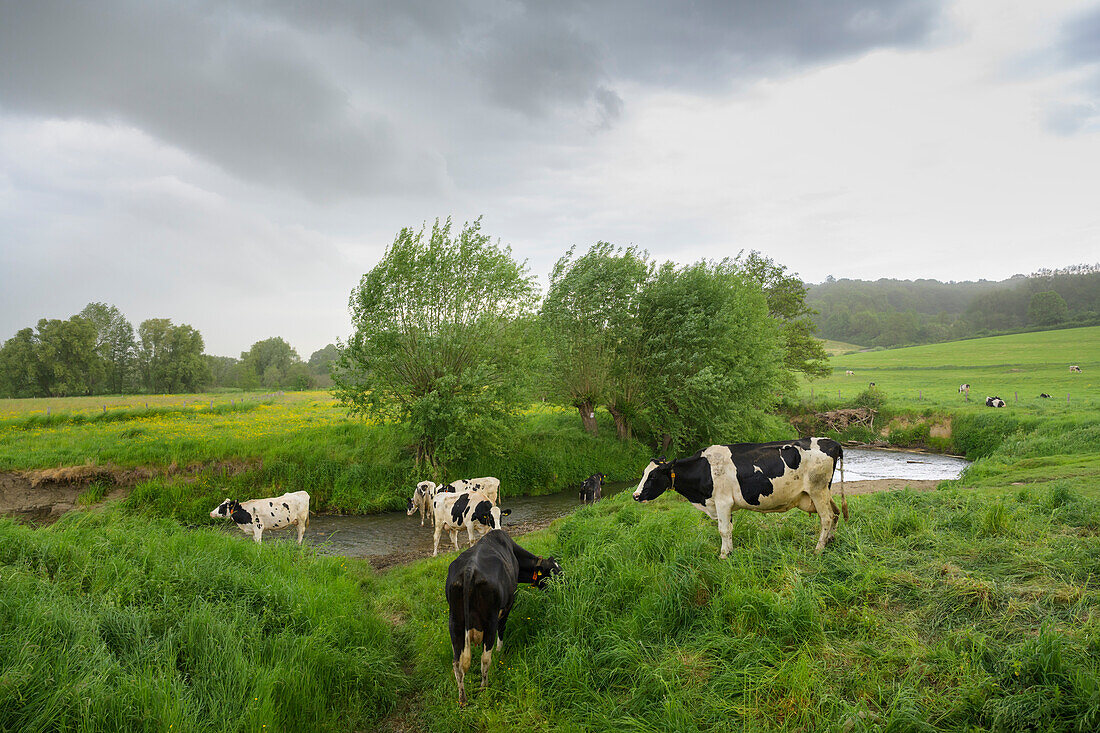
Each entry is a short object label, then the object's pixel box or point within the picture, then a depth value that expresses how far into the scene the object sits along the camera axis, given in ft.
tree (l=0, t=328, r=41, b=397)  168.35
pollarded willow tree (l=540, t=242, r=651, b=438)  73.67
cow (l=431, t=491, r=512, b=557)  37.20
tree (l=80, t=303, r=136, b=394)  209.26
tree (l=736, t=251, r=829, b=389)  110.52
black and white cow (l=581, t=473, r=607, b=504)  54.29
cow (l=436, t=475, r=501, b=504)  45.08
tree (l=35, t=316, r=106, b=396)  171.83
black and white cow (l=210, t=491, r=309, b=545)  41.68
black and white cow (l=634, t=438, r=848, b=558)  22.57
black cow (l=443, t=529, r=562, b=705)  17.75
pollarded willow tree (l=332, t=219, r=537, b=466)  57.77
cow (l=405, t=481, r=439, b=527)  50.39
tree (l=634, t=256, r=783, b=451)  70.03
